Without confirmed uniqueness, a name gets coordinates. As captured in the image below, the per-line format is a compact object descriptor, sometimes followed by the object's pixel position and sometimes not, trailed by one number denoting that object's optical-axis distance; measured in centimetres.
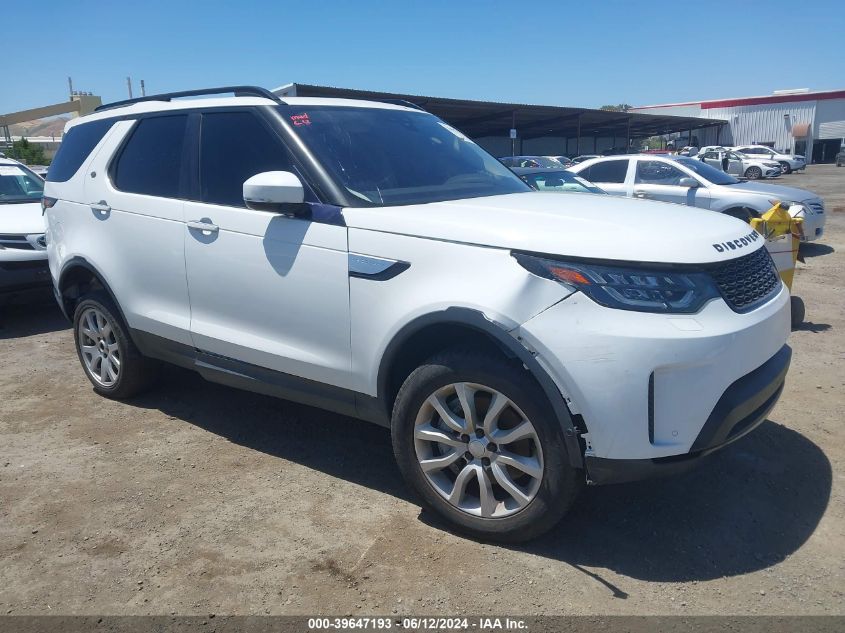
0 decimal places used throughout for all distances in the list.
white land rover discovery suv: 258
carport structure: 2841
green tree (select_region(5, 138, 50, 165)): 4004
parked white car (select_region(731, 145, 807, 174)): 4100
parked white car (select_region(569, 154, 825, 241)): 1078
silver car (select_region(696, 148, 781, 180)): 3575
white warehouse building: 5328
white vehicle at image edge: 688
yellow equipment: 559
